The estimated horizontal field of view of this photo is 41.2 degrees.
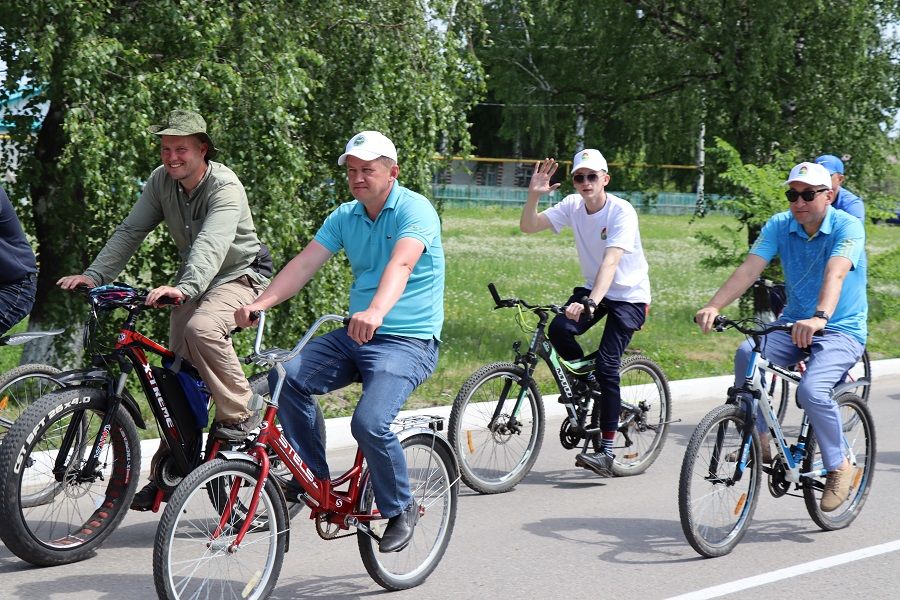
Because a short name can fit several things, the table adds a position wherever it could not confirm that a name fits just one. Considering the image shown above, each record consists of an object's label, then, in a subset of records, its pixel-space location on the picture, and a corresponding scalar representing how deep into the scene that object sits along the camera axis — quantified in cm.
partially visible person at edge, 601
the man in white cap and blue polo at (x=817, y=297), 595
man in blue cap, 835
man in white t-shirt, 706
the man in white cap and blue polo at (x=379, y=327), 478
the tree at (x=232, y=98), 810
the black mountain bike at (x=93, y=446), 503
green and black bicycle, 688
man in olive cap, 549
